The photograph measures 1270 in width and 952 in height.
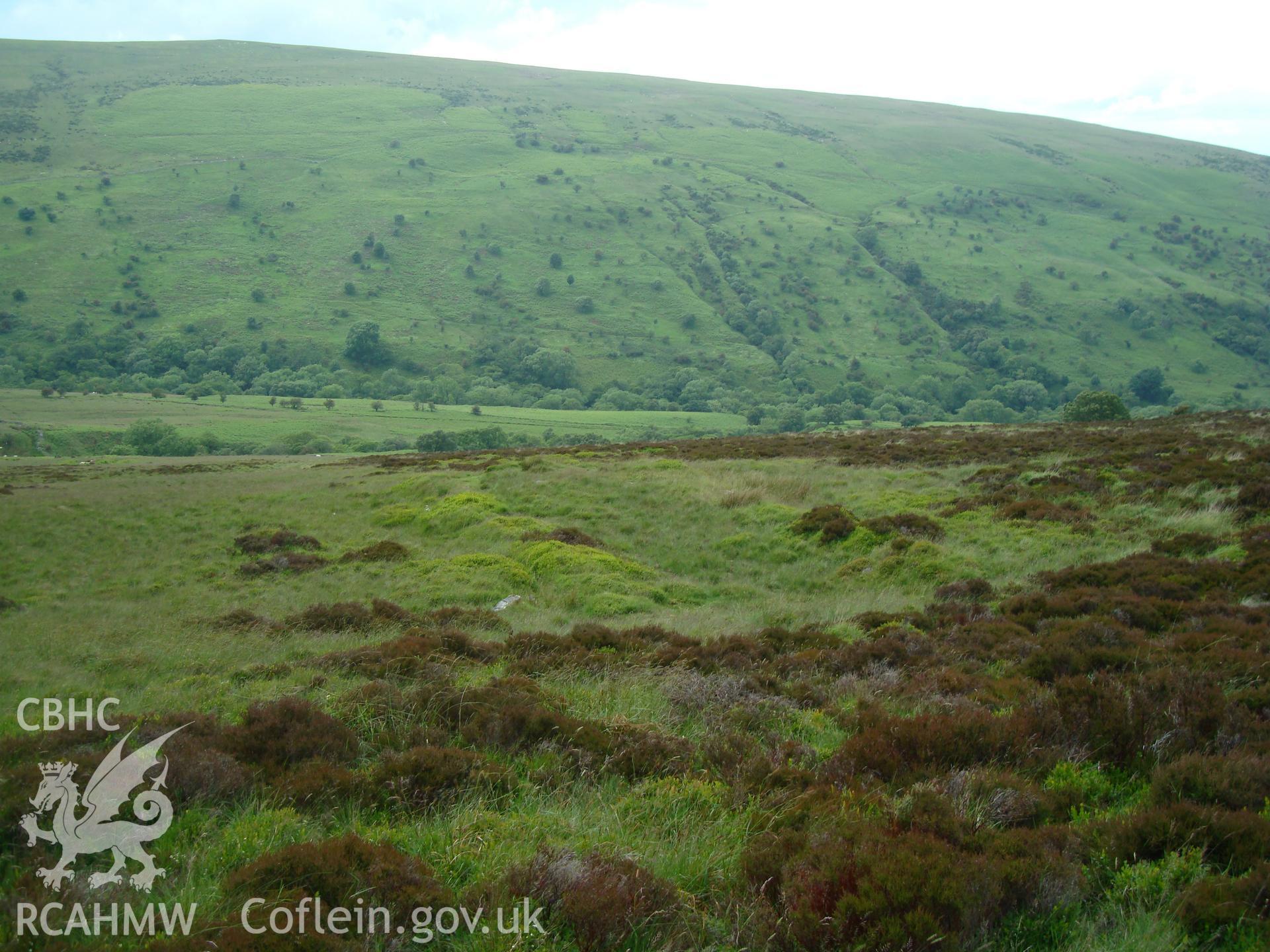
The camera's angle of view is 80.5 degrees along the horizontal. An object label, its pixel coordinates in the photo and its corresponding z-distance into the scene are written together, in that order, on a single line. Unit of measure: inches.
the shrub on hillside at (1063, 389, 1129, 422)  2481.5
